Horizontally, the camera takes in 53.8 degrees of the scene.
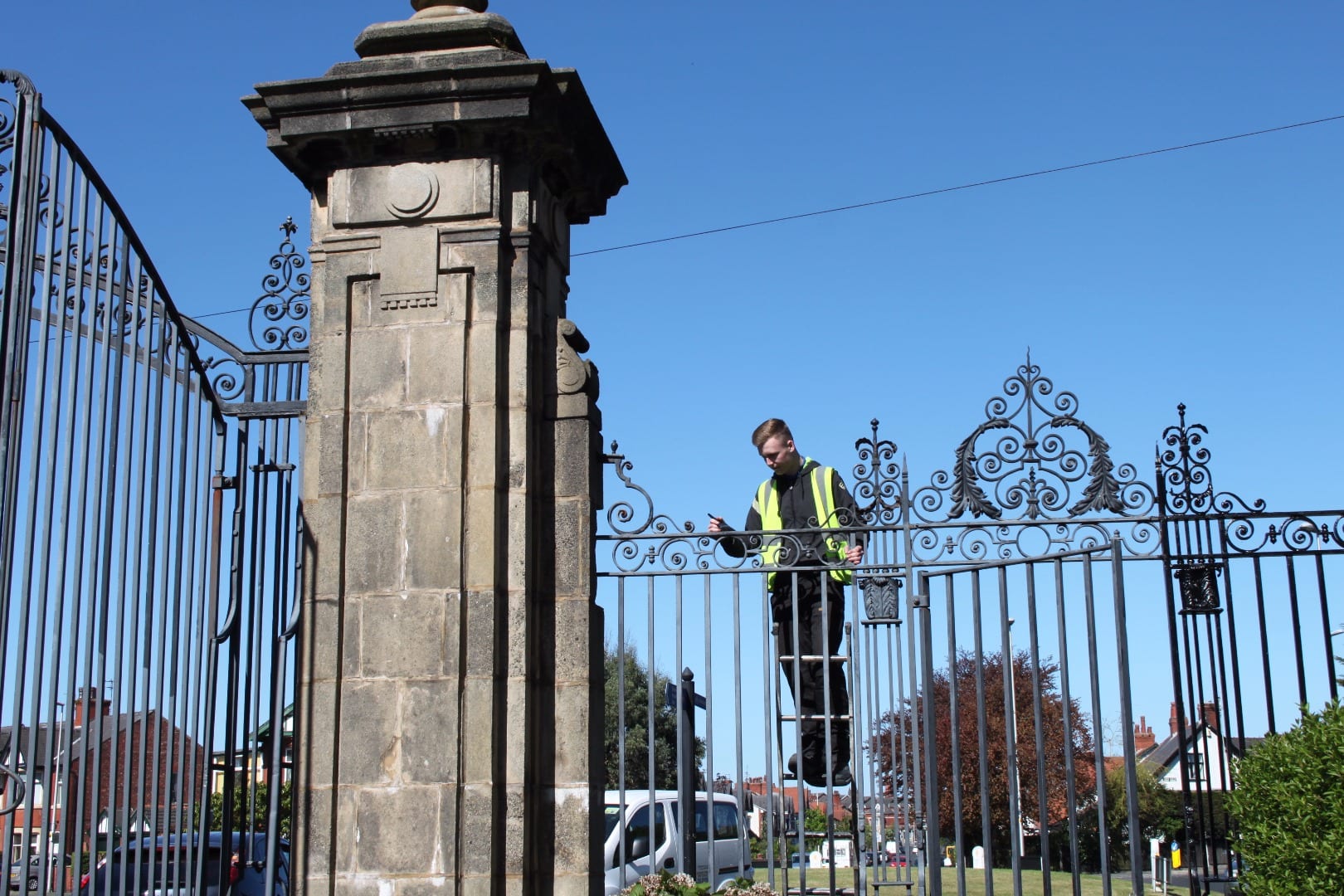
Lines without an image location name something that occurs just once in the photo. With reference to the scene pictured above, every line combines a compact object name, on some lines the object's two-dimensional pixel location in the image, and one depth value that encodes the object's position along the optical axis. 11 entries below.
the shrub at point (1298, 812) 5.89
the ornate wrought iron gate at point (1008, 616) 5.70
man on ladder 6.39
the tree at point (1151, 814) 37.94
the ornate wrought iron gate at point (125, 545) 4.11
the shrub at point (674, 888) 5.42
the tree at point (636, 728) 23.77
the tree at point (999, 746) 21.69
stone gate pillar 4.90
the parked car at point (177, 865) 4.50
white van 9.06
